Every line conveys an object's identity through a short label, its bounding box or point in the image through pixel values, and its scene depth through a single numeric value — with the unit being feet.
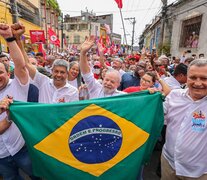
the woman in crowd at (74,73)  12.97
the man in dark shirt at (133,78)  14.76
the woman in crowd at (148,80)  10.25
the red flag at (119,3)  28.38
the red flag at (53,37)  40.96
